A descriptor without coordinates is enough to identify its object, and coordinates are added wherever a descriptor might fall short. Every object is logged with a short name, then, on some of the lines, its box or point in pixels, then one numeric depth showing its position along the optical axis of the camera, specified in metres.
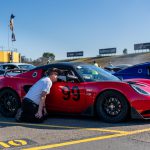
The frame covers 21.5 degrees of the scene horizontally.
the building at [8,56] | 43.99
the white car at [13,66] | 22.41
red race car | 7.94
